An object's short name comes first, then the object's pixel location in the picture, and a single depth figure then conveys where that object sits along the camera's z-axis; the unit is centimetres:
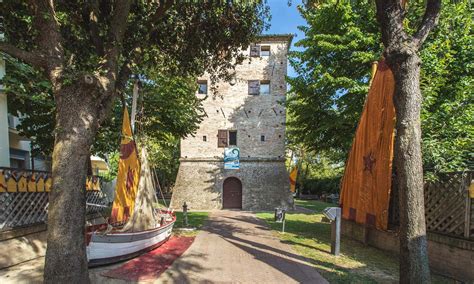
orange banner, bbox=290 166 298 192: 1790
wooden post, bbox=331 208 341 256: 877
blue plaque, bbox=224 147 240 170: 2483
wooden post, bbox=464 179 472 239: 650
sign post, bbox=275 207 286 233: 1567
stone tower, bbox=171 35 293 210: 2453
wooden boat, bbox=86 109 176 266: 720
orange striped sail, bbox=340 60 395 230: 874
